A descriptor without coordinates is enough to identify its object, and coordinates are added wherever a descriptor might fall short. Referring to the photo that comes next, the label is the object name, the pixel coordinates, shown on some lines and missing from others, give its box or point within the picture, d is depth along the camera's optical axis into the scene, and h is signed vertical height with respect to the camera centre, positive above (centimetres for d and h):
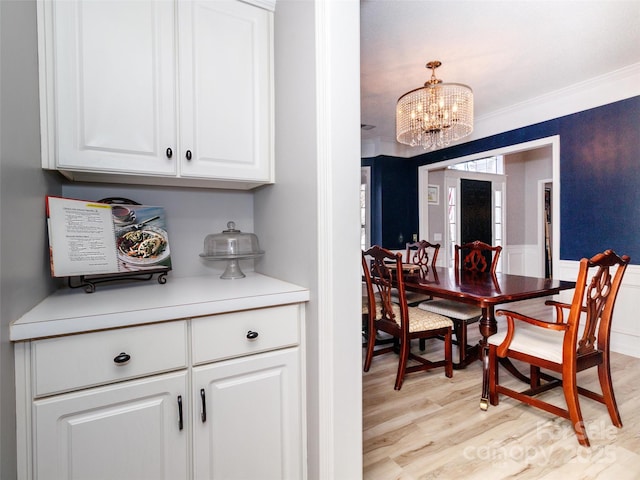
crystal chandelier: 278 +108
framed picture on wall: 537 +66
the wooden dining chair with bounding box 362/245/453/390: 233 -63
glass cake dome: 159 -5
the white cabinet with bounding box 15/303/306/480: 94 -52
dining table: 206 -37
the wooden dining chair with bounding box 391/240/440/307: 316 -59
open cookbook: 125 +0
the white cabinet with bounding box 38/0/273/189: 120 +59
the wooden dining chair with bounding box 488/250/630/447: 170 -64
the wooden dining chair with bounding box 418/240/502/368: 257 -62
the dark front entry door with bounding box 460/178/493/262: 564 +41
